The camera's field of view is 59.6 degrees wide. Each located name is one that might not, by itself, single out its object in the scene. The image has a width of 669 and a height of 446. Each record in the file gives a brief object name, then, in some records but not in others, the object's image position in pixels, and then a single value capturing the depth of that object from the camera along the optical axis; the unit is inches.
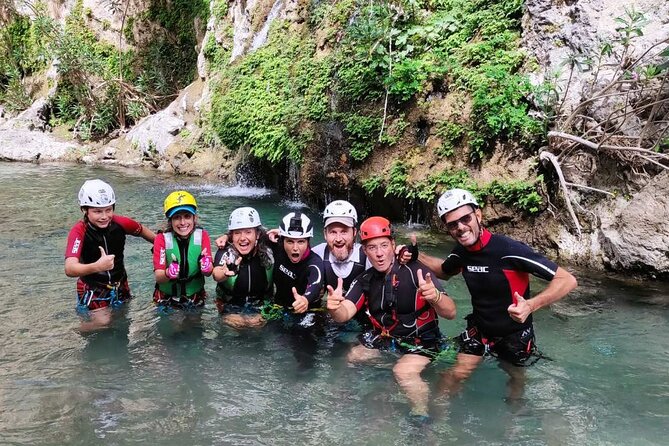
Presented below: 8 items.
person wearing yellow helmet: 244.7
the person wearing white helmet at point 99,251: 240.2
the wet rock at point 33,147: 837.8
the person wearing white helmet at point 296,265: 233.8
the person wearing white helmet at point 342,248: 225.0
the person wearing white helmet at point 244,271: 239.1
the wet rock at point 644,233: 315.0
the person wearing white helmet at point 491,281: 192.5
